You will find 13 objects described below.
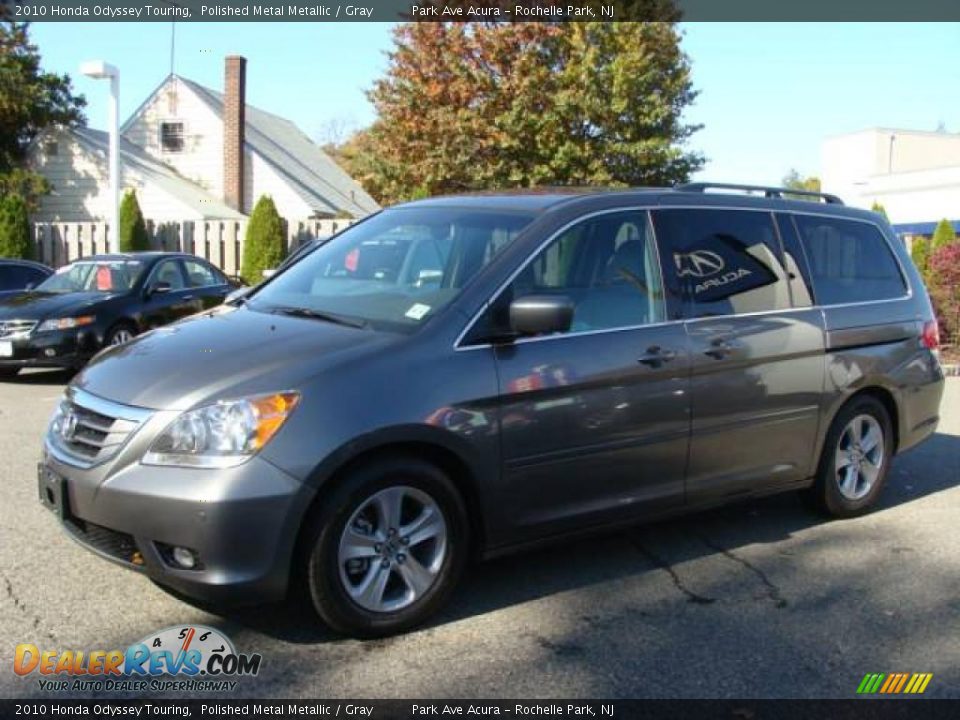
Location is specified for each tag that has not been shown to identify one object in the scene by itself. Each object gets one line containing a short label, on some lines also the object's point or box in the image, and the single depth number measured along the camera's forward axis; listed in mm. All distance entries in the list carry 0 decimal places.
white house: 30016
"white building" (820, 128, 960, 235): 47094
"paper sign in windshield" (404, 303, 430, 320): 4242
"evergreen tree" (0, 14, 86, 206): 28312
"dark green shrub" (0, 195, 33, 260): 21578
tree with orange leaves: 27828
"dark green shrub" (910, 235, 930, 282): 21891
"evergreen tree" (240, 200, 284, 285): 20250
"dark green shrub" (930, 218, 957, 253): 23370
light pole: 17578
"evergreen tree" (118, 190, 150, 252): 21891
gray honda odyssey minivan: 3664
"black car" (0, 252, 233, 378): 10656
